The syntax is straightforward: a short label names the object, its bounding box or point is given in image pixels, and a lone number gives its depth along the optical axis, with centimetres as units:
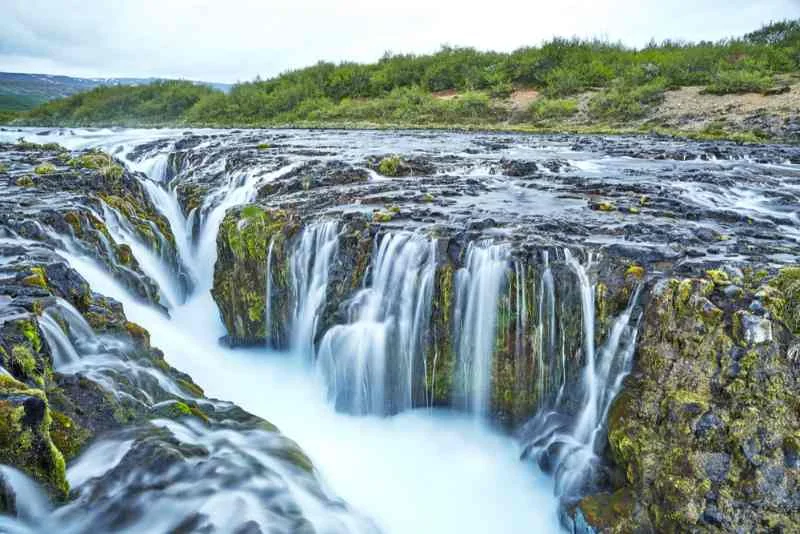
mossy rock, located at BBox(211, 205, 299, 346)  973
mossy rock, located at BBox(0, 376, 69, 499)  403
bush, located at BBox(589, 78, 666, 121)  3137
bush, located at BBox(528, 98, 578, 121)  3375
